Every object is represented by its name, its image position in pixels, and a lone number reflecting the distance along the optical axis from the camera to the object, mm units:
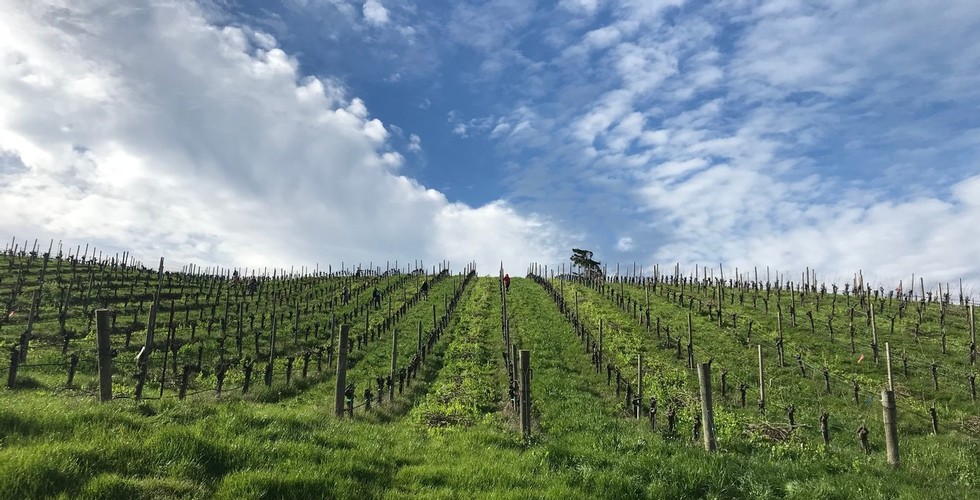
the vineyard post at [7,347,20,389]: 18047
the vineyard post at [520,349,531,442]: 12227
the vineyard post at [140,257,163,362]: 21547
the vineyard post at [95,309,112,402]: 9924
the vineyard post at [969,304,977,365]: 27047
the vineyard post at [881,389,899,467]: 11188
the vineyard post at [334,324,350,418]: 13711
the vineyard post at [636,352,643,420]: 18078
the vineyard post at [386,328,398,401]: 19481
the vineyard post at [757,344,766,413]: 21016
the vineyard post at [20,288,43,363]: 23891
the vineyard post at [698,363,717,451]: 11625
